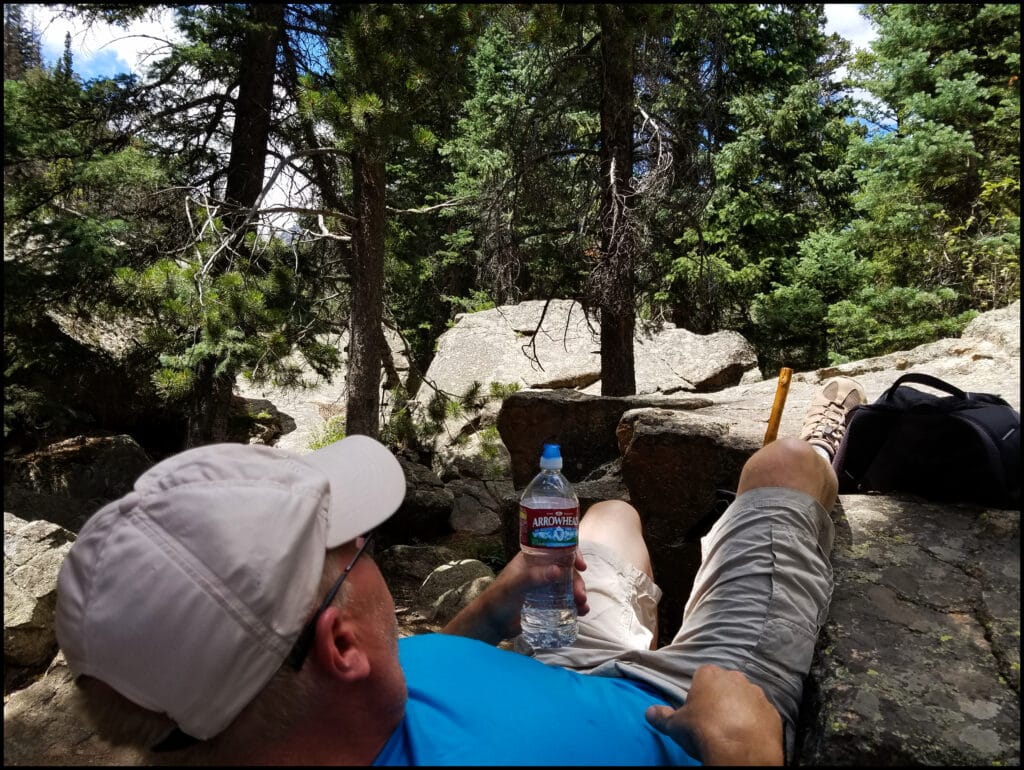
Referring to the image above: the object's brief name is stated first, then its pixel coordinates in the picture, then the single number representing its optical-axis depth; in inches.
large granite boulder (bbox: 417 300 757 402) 408.8
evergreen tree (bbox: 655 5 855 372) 117.3
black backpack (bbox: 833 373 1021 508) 82.1
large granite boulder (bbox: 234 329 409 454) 152.0
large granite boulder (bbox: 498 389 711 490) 177.8
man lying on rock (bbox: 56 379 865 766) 41.5
